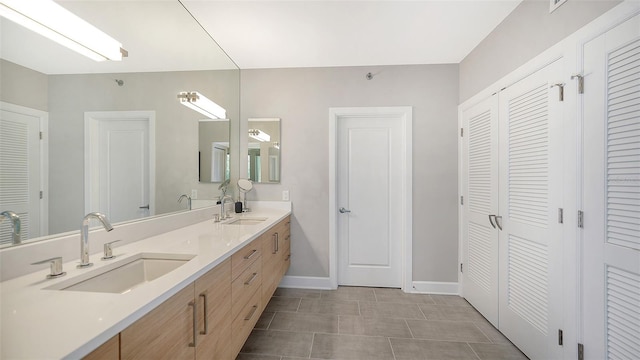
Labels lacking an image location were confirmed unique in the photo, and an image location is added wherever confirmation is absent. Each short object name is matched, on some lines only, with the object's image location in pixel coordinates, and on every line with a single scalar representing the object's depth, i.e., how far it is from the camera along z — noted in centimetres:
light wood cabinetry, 73
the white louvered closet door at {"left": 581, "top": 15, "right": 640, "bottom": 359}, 110
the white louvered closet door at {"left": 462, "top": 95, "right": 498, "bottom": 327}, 208
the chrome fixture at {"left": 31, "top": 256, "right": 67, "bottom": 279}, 92
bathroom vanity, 59
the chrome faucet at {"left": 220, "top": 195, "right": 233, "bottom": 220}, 224
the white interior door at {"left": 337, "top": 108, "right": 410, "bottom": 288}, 286
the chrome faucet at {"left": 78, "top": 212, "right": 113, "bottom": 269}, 101
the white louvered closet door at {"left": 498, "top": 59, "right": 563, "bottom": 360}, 150
